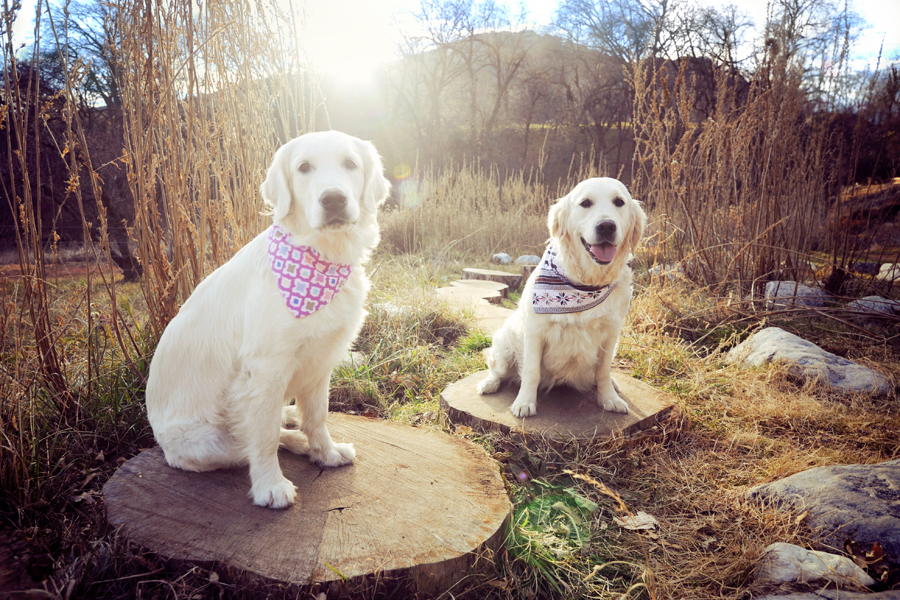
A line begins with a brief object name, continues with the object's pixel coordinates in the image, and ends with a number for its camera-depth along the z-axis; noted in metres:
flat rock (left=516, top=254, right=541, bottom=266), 7.96
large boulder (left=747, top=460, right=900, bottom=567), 1.69
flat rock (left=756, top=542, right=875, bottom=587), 1.50
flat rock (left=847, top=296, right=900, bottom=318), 3.77
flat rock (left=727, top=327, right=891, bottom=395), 3.09
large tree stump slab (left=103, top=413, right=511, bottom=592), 1.38
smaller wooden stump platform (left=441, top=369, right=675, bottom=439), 2.41
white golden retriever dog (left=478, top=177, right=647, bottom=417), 2.48
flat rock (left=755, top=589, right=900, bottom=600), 1.41
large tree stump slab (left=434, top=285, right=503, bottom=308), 5.03
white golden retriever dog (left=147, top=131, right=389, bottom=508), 1.67
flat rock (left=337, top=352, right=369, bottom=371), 3.38
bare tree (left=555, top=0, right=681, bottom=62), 16.61
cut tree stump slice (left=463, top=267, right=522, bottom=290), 6.74
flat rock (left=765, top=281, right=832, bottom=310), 4.25
